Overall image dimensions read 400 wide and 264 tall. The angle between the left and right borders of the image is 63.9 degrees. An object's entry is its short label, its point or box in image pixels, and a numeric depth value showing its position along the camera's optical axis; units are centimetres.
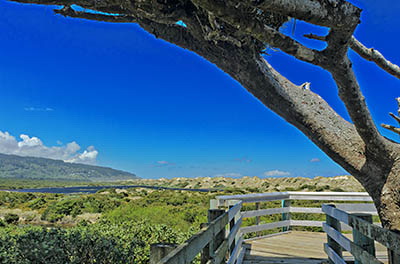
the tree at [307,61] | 276
